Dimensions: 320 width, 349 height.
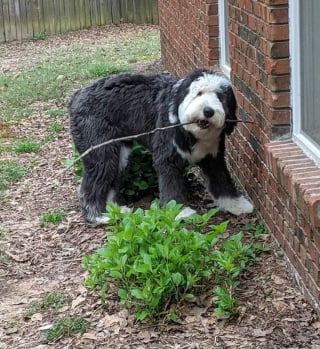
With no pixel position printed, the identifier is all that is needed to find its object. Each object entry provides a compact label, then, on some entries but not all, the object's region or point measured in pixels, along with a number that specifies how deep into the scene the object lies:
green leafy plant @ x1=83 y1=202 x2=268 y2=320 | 4.71
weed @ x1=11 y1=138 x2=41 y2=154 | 9.68
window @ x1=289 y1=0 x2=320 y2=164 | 4.72
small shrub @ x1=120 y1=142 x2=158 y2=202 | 7.11
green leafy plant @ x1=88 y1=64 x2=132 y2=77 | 13.29
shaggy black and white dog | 5.72
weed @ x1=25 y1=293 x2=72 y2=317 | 5.22
